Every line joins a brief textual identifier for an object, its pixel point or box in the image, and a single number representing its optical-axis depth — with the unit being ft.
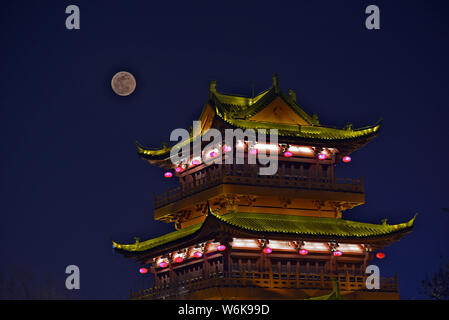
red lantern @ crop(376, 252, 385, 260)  206.08
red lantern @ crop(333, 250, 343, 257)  199.21
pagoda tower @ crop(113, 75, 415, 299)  194.08
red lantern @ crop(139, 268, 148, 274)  213.81
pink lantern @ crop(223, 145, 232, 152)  203.97
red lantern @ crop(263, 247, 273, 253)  194.59
